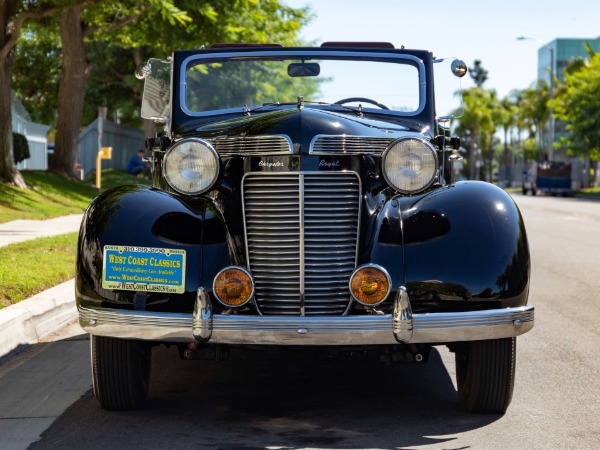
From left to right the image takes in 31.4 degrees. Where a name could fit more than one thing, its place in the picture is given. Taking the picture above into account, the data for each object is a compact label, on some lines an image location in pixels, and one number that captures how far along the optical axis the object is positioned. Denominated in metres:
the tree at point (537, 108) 91.62
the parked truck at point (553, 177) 57.41
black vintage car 5.10
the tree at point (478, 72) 134.56
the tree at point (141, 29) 23.44
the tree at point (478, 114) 96.94
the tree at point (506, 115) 99.31
